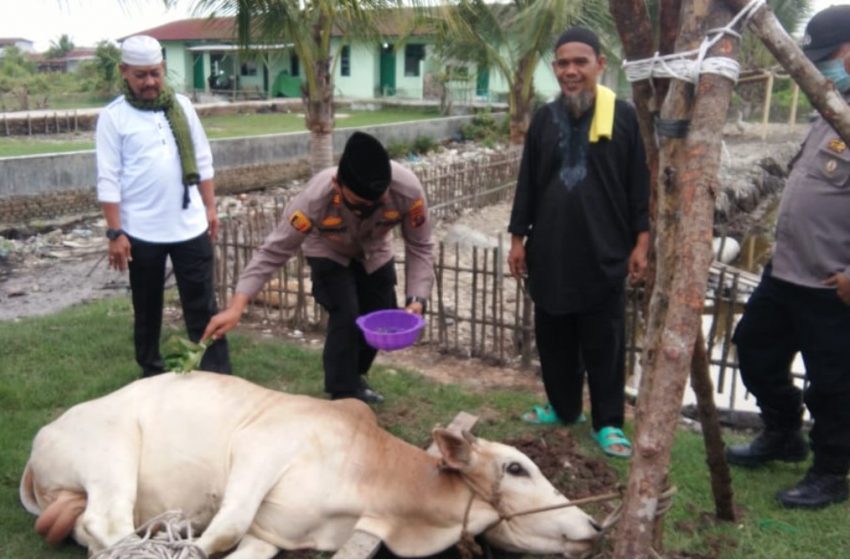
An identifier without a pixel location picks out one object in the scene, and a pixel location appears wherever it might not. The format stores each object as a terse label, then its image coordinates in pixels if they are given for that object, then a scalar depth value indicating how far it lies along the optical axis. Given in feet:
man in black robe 14.92
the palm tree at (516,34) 43.47
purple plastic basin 14.57
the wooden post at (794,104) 99.33
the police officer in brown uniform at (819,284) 13.01
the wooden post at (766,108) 97.14
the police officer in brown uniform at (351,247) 13.94
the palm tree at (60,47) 182.39
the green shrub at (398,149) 78.93
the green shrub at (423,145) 82.89
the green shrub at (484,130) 93.30
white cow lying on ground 11.27
